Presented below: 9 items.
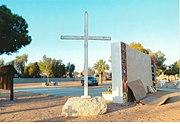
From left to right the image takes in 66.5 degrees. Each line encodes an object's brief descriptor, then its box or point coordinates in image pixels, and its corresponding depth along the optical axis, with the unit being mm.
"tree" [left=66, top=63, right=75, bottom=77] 40303
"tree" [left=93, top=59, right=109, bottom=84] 27554
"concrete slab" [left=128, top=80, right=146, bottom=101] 6751
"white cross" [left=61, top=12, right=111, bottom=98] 4622
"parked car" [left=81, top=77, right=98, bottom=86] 17924
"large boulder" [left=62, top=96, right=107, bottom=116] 4183
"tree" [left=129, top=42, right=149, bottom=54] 25193
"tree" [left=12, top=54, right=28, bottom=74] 43324
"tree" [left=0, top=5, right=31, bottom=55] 7325
